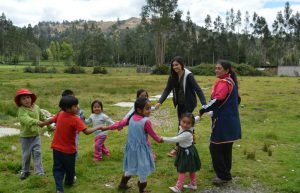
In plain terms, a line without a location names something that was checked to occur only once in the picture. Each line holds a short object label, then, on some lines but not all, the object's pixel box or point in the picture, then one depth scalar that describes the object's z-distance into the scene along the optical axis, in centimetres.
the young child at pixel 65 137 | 627
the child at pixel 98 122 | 832
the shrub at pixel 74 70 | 5862
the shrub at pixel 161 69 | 5847
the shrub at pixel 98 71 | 5925
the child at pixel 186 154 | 657
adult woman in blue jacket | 671
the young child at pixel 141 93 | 795
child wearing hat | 706
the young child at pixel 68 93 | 782
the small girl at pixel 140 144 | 618
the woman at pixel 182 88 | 810
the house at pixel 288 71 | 6425
